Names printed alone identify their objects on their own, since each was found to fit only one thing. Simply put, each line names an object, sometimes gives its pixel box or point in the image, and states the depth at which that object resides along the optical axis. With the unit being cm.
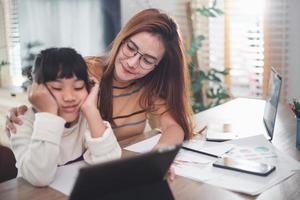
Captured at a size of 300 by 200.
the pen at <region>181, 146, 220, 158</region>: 134
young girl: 109
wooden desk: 105
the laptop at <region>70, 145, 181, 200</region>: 72
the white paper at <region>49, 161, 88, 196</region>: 110
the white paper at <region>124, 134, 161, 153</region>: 145
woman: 149
